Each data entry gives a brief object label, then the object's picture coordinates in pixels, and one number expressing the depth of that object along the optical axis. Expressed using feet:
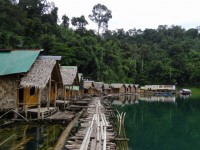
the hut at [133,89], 174.44
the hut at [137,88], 178.59
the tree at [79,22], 181.23
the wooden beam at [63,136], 25.82
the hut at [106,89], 144.64
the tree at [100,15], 213.79
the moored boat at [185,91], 175.49
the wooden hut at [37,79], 36.81
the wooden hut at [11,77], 38.18
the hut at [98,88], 125.48
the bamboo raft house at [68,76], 62.94
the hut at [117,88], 157.89
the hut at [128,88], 167.93
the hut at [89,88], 115.64
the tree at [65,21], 191.35
